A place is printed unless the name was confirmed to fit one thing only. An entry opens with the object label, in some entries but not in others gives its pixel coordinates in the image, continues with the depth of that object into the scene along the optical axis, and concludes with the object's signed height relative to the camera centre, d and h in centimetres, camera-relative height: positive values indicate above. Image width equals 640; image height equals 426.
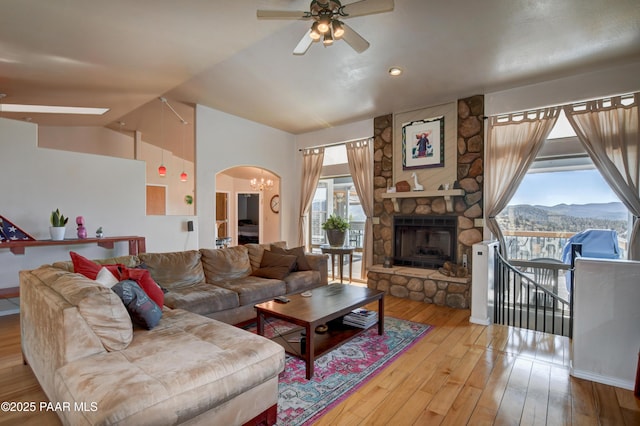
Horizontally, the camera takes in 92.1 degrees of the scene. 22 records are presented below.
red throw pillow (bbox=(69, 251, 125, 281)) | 255 -49
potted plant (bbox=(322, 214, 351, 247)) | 568 -35
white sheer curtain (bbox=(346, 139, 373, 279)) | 576 +55
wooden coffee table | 251 -90
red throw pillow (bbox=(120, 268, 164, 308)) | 253 -59
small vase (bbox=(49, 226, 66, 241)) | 385 -27
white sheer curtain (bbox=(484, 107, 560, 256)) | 413 +84
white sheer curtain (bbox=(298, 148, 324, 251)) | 658 +60
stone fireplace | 455 -11
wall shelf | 357 -41
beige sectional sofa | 142 -84
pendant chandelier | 931 +83
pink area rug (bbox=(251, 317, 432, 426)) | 212 -135
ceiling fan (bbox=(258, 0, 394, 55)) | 228 +150
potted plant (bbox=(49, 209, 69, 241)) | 384 -21
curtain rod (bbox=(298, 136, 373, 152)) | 595 +138
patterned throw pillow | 218 -67
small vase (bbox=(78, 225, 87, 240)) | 416 -29
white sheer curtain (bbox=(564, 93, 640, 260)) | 357 +80
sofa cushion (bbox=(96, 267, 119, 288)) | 239 -53
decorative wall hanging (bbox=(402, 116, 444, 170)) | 497 +112
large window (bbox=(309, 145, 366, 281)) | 633 +17
